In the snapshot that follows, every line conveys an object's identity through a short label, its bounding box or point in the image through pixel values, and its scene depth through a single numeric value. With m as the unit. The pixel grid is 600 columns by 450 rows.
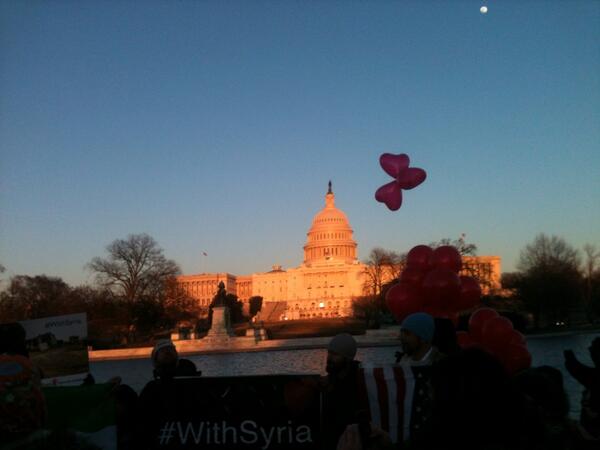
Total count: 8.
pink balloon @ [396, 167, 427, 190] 8.69
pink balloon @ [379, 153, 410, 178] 8.91
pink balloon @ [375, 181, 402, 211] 8.91
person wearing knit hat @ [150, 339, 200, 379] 4.79
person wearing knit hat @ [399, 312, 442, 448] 4.08
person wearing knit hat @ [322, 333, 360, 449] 4.11
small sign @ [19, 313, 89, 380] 6.27
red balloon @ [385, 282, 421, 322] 7.44
